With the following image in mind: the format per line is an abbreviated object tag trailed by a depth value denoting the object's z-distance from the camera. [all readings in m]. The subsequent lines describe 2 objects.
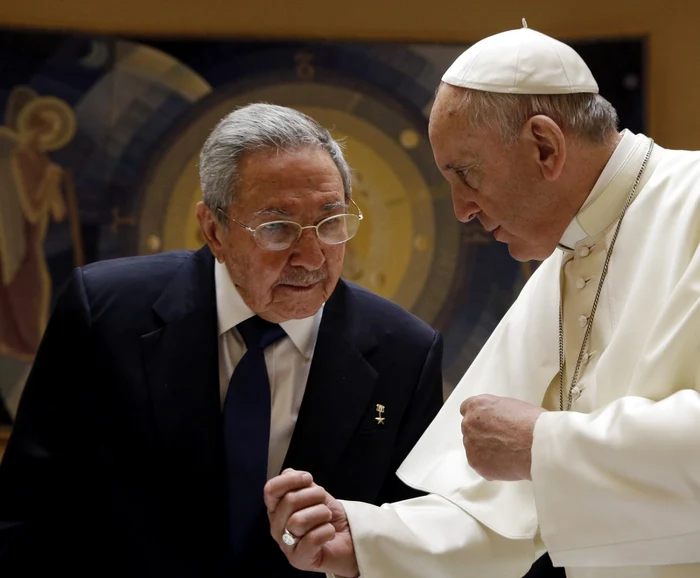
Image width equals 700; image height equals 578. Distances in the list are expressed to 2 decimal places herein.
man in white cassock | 2.07
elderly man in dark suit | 2.41
